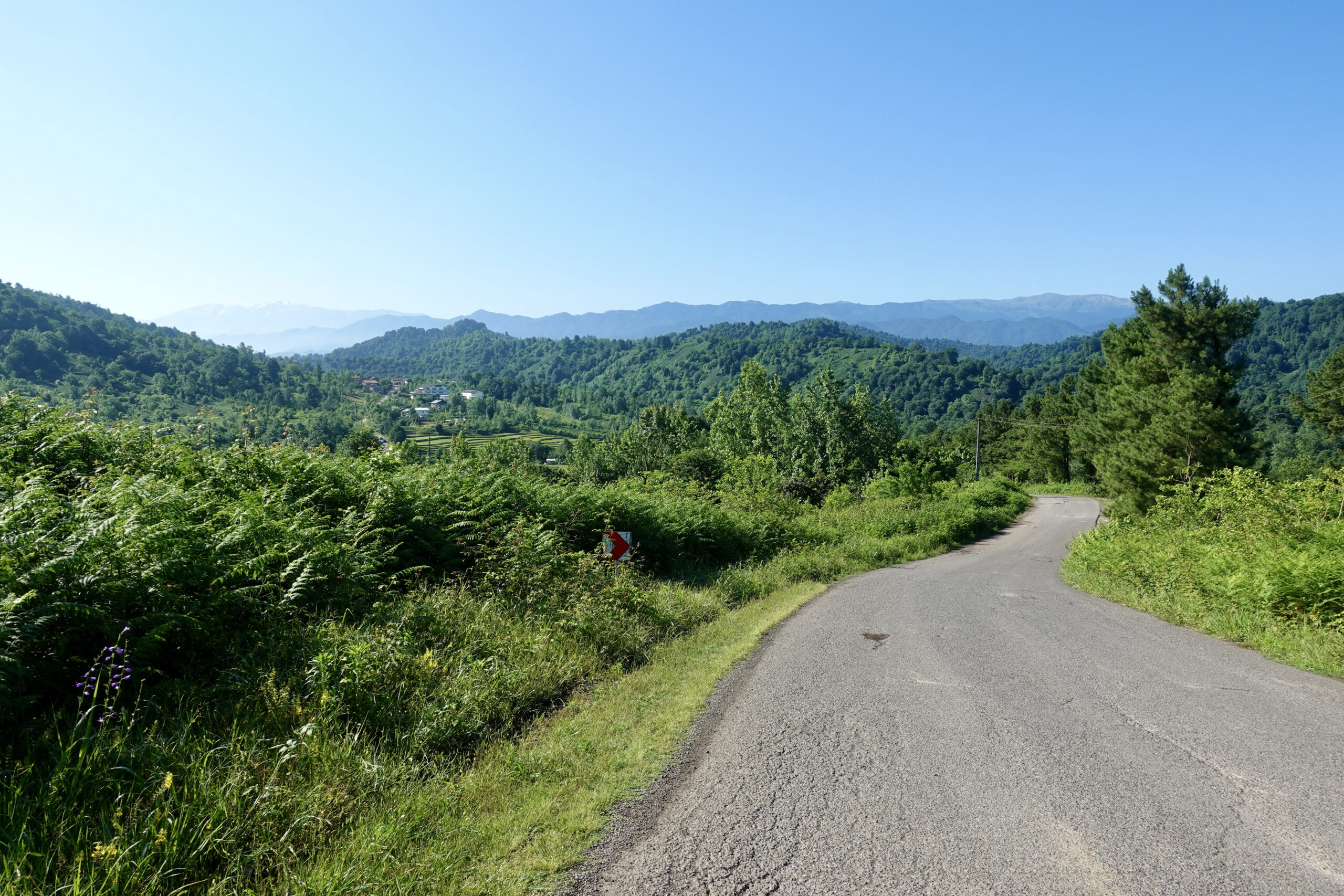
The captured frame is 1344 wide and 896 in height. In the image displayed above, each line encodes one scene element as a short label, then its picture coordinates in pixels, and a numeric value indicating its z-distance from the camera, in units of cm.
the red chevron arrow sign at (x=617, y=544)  1027
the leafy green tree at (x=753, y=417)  5922
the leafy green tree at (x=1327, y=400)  4056
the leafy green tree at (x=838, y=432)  4862
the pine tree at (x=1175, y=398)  2988
